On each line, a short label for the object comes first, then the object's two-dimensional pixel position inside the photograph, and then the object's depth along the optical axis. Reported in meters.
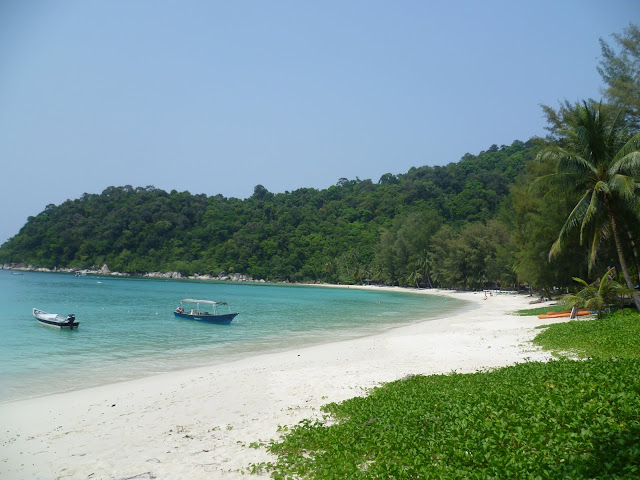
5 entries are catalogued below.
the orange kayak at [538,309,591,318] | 20.84
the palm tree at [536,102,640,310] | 18.44
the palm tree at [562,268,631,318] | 18.31
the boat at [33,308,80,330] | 28.25
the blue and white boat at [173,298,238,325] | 32.38
